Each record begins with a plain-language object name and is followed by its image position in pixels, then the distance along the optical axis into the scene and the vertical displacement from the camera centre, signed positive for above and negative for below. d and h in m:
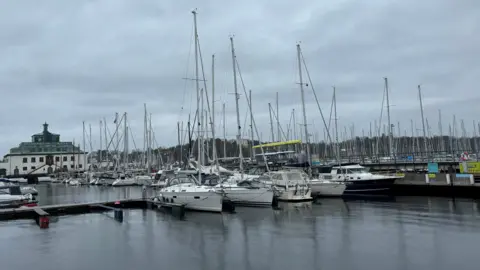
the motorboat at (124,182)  74.69 -3.31
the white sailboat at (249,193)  33.66 -3.11
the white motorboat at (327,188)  40.44 -3.60
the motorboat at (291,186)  36.69 -2.93
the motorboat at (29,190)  51.69 -2.77
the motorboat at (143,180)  72.88 -3.08
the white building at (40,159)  142.62 +4.05
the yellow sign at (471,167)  37.03 -2.02
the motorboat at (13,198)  33.74 -2.48
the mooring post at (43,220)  25.25 -3.37
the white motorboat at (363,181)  41.44 -3.18
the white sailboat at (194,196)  29.59 -2.78
